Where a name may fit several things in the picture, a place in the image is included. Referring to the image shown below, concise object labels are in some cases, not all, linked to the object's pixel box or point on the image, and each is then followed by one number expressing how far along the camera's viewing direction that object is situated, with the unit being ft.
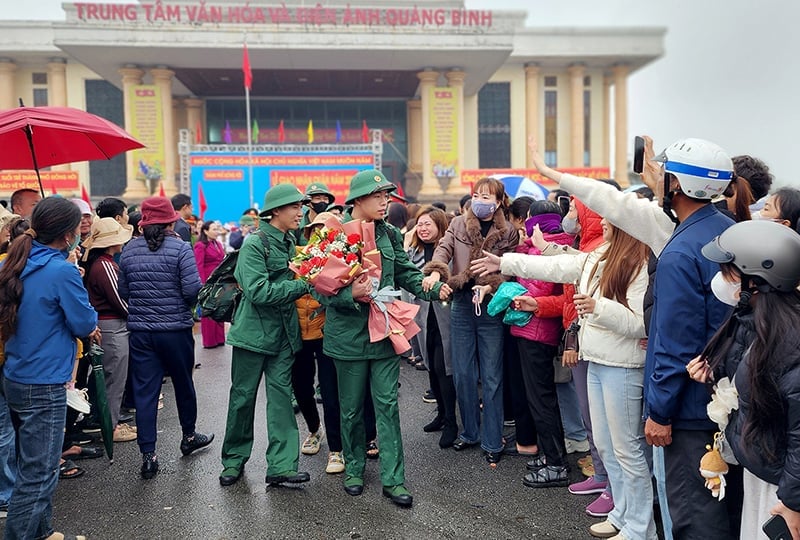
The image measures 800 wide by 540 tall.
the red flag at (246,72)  76.11
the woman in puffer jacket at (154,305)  14.67
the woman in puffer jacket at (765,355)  6.39
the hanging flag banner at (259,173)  84.17
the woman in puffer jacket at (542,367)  13.53
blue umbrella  27.27
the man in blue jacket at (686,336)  7.87
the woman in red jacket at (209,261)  29.45
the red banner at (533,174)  74.10
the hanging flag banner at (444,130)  97.19
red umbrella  14.71
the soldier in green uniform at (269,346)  13.43
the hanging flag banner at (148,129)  92.79
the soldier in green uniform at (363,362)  12.64
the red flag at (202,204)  68.21
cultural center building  87.25
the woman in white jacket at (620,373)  10.25
